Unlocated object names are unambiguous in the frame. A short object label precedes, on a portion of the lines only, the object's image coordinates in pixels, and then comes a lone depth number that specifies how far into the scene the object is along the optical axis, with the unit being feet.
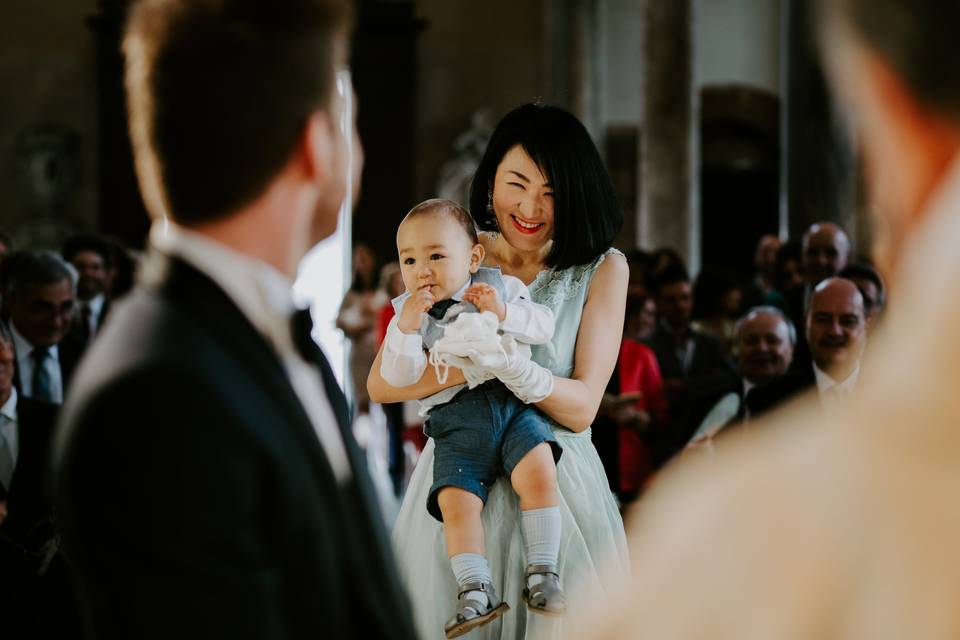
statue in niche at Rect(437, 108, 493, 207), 69.46
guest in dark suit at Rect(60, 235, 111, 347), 28.13
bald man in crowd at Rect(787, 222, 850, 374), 24.94
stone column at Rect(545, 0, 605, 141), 67.51
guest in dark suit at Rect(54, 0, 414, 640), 4.47
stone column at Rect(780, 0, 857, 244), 37.60
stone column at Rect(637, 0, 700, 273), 45.57
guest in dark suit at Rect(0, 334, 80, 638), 17.15
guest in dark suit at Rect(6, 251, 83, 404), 21.25
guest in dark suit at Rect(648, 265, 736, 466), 23.26
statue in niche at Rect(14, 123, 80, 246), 69.97
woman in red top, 21.88
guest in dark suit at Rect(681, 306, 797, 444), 21.52
